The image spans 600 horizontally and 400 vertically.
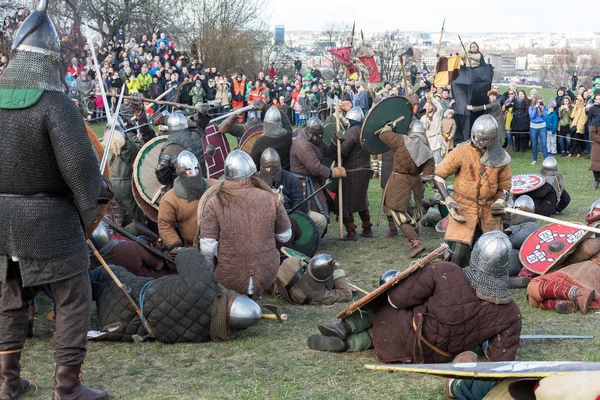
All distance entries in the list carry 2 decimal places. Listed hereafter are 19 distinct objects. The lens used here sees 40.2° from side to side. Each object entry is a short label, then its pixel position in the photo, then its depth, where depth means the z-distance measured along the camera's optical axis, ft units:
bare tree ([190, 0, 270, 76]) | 96.84
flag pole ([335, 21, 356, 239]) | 29.04
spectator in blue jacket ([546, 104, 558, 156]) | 54.19
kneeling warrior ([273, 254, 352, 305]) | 20.31
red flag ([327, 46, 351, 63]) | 41.14
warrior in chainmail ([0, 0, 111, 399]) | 12.35
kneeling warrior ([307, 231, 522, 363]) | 14.55
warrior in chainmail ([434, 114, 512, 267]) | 21.70
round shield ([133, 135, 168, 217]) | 24.67
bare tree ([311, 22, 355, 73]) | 113.19
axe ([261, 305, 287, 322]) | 17.32
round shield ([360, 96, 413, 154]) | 27.73
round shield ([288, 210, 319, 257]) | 25.25
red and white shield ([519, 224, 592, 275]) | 22.16
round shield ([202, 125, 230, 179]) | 28.35
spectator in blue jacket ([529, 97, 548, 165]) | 52.85
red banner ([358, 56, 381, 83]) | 41.47
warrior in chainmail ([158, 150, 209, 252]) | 21.39
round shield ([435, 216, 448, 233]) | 28.48
